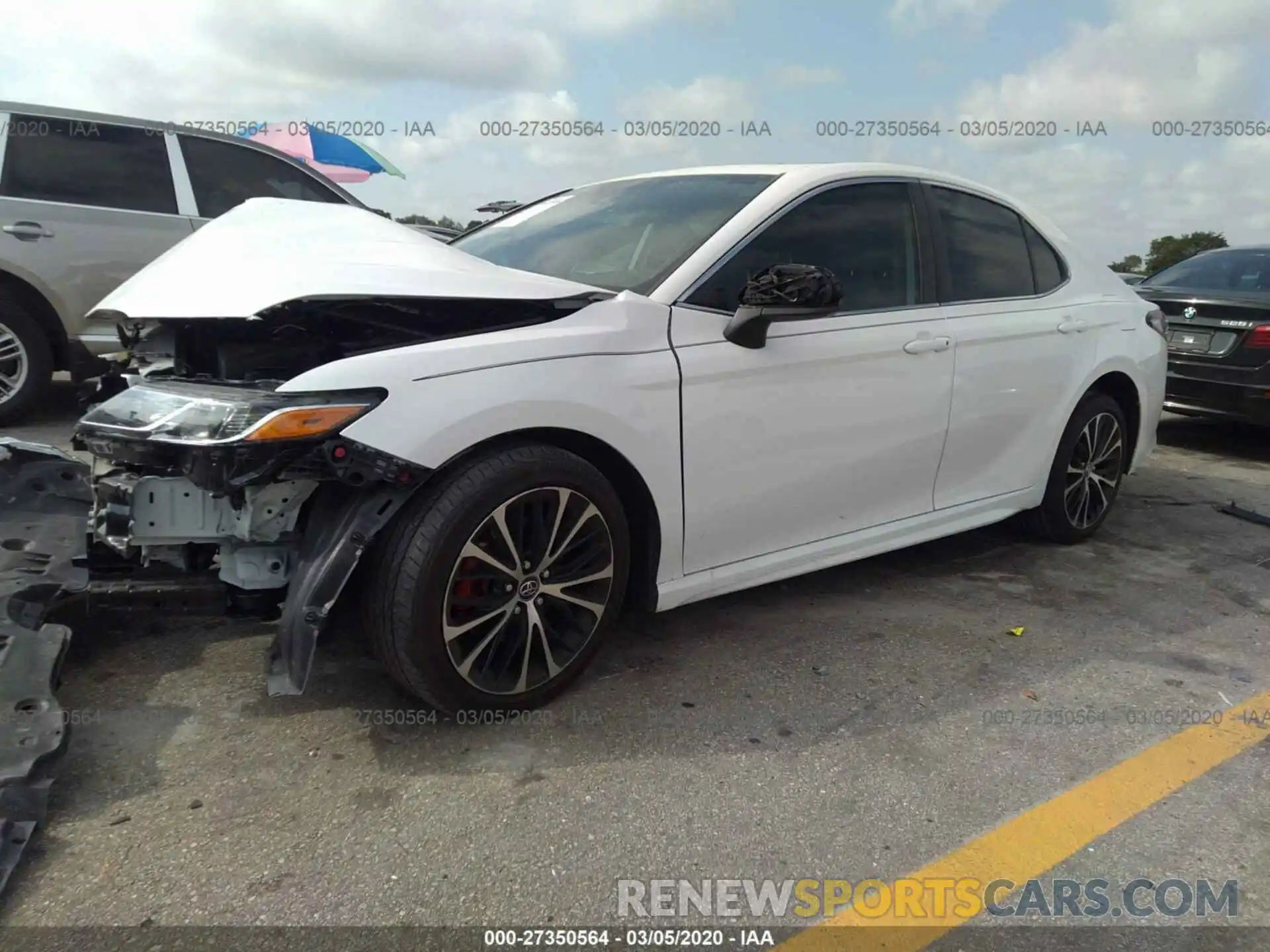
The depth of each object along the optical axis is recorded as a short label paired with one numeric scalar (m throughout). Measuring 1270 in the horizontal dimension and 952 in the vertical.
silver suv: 5.36
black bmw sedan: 6.33
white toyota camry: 2.35
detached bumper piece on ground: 2.04
